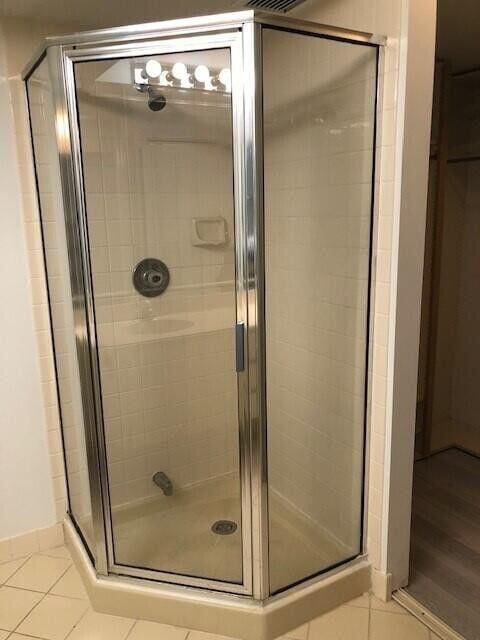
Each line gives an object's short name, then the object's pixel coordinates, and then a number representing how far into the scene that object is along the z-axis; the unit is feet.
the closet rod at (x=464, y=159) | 9.65
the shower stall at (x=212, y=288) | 5.20
